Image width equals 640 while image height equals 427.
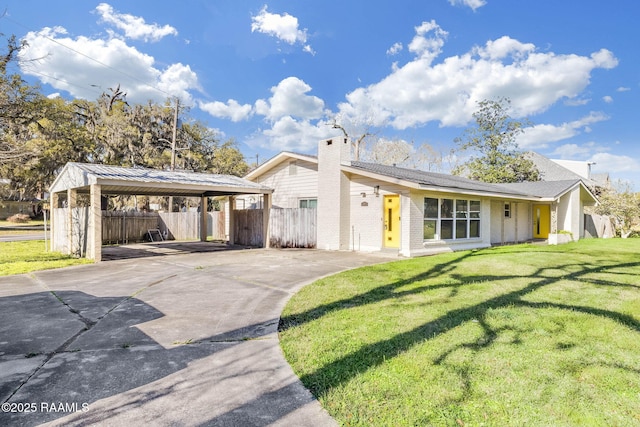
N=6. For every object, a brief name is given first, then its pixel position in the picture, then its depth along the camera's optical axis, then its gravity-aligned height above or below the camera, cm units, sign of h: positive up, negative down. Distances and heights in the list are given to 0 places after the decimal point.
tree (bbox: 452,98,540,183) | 3142 +677
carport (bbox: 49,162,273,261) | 1106 +111
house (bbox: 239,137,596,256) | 1259 +58
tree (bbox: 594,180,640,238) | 2203 +74
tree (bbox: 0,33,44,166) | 1302 +546
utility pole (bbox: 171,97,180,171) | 2407 +543
